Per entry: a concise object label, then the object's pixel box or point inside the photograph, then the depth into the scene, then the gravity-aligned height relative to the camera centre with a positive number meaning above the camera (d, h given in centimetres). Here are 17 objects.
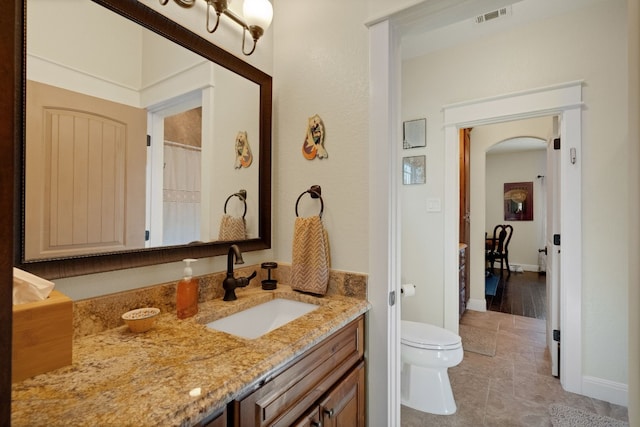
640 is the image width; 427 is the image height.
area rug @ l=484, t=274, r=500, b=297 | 444 -116
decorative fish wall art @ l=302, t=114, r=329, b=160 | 142 +37
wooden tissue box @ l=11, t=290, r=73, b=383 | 64 -28
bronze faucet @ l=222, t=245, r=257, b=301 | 125 -29
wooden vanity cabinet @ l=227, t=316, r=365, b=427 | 74 -54
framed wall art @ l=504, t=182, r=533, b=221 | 629 +32
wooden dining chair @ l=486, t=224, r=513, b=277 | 583 -67
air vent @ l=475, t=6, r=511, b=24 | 214 +152
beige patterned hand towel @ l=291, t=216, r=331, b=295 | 134 -20
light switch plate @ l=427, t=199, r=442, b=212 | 266 +9
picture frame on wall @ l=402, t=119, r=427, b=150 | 275 +78
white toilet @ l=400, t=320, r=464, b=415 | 180 -100
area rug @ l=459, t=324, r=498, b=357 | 261 -120
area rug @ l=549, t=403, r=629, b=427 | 171 -122
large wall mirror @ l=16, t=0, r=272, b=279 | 84 +26
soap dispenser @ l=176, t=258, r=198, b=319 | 105 -30
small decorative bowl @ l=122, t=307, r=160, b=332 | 90 -33
